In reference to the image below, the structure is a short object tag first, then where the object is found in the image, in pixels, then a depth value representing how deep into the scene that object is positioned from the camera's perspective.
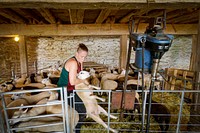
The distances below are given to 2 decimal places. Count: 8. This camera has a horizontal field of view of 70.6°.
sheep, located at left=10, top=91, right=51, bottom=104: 3.04
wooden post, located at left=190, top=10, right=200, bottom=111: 2.07
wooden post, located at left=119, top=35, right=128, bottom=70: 4.85
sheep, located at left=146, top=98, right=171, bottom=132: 2.48
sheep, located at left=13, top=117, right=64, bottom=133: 1.99
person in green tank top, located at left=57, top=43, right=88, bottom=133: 2.14
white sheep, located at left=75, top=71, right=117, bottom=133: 2.34
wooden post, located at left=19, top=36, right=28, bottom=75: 4.73
